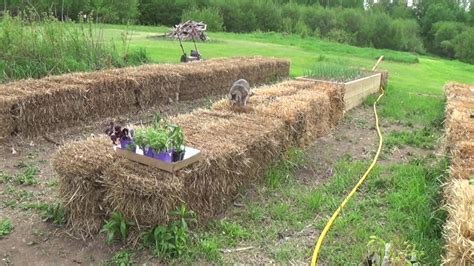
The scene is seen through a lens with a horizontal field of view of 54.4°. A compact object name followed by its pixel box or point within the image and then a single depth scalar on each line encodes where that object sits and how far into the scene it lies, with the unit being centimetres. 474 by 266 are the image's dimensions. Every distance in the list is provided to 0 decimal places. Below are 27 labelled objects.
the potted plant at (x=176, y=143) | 332
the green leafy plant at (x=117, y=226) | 321
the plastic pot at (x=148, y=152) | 333
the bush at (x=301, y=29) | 2957
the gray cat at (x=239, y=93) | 524
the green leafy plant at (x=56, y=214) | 351
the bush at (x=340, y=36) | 3269
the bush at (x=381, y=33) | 3609
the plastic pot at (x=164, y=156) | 329
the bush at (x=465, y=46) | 3525
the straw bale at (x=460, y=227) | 236
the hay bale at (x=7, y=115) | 502
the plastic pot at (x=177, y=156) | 331
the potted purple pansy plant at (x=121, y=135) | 341
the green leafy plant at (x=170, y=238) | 316
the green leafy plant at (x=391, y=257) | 256
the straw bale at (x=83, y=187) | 329
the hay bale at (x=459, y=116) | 464
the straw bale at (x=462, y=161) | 349
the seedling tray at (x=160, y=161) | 329
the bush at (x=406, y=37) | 3628
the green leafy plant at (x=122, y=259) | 304
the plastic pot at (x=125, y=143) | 342
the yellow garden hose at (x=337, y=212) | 332
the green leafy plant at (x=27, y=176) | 421
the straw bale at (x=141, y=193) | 313
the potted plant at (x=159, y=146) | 330
